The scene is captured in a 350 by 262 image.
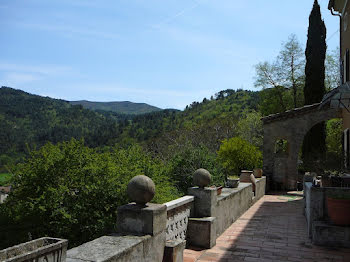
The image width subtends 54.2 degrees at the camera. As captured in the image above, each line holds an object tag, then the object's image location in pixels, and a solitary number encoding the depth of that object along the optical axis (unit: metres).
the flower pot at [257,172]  13.91
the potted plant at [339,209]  6.32
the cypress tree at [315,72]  18.52
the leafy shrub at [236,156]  15.30
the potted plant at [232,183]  9.32
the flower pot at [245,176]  11.69
